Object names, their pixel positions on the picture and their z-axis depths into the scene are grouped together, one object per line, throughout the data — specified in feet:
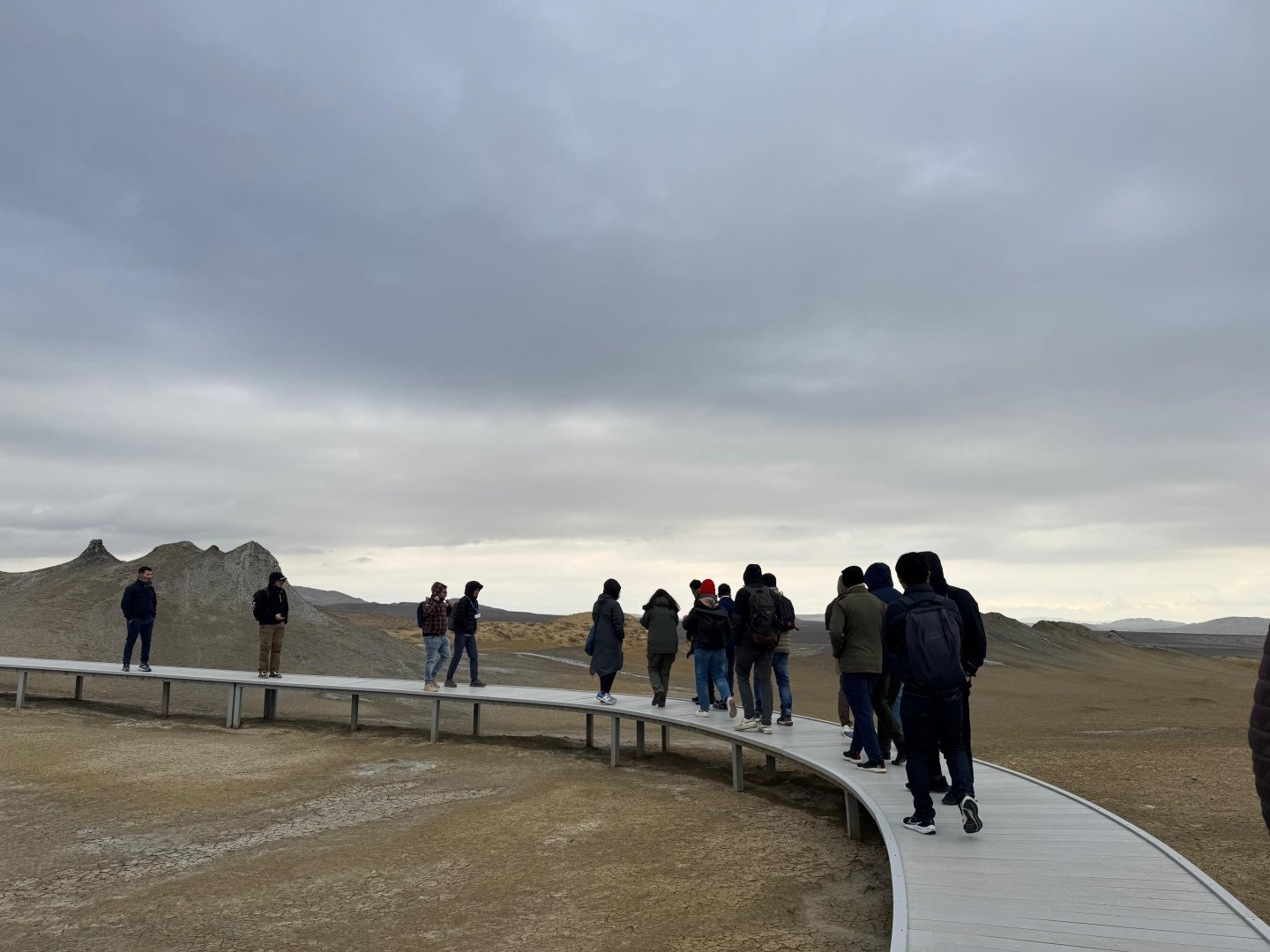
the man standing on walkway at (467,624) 43.29
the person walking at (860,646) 25.68
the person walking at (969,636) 21.52
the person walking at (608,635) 39.24
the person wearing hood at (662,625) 38.09
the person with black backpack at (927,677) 19.21
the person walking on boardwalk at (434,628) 43.50
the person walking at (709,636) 35.65
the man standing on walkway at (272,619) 47.26
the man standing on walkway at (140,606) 49.73
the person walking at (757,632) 31.19
